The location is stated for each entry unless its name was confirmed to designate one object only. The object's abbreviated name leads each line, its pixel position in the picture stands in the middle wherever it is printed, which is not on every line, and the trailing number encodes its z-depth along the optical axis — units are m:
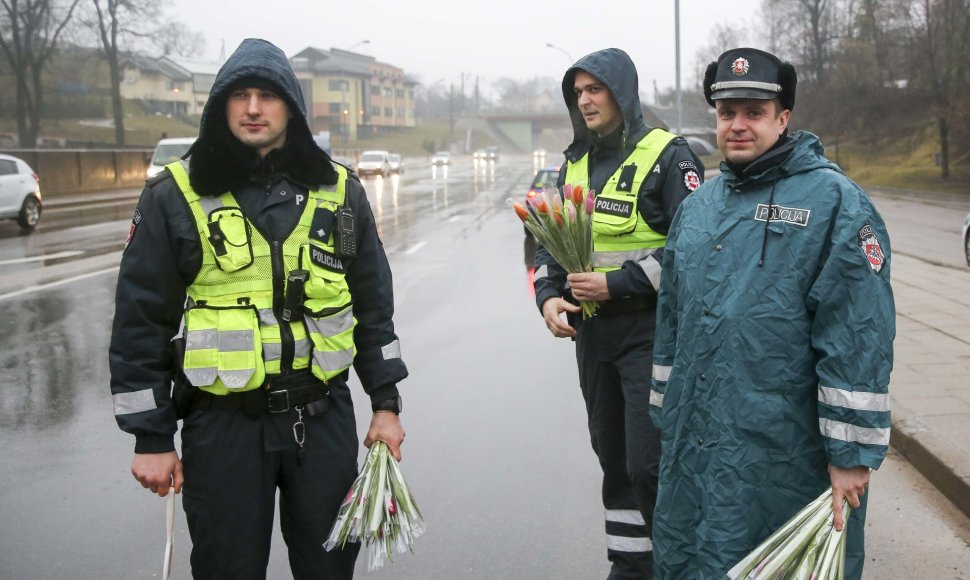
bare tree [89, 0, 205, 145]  57.12
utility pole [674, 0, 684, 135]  31.20
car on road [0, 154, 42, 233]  20.41
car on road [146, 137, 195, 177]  27.87
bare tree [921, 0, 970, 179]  37.00
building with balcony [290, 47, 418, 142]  130.75
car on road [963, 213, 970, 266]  15.32
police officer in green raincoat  2.56
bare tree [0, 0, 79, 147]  51.69
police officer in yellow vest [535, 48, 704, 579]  3.72
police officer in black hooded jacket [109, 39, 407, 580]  2.86
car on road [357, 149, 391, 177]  59.16
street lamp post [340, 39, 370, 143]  125.86
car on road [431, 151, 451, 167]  80.07
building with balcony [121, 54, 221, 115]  117.44
